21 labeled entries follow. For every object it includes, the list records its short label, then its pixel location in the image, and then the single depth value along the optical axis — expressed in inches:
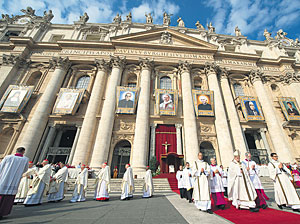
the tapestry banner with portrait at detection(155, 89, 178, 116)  552.4
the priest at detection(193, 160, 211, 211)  154.8
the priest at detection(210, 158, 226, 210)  171.6
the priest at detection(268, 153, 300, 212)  158.4
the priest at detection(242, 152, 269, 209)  170.2
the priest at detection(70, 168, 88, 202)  229.6
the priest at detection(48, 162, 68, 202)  228.3
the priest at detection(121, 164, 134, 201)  240.1
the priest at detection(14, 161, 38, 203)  216.1
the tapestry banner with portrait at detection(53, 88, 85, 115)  523.8
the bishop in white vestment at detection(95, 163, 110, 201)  231.8
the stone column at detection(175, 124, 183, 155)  519.7
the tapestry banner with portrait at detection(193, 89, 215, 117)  564.4
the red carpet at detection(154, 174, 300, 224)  117.1
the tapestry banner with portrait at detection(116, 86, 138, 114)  541.3
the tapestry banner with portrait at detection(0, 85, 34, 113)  521.7
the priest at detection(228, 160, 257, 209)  160.1
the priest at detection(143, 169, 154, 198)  265.5
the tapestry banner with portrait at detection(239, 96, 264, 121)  571.7
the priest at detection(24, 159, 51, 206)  194.7
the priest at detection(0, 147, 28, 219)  140.1
